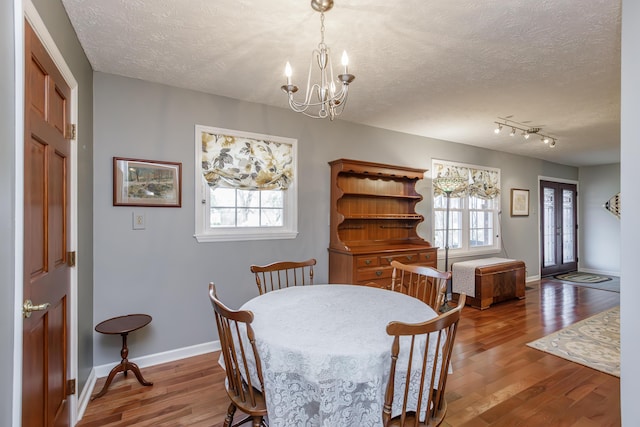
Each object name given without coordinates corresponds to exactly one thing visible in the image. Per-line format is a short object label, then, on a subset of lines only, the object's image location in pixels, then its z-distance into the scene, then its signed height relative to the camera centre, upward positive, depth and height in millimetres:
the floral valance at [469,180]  4680 +568
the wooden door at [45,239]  1229 -106
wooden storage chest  4246 -965
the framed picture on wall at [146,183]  2564 +283
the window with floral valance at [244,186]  2941 +296
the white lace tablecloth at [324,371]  1192 -615
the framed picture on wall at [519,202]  5730 +232
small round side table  2225 -816
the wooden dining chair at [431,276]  1954 -433
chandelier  1478 +735
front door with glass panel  6496 -281
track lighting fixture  3836 +1132
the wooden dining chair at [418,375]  1152 -652
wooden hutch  3406 -94
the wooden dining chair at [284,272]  2357 -603
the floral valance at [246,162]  2957 +535
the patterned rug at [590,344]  2717 -1284
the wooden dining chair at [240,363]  1279 -653
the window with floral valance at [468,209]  4762 +88
